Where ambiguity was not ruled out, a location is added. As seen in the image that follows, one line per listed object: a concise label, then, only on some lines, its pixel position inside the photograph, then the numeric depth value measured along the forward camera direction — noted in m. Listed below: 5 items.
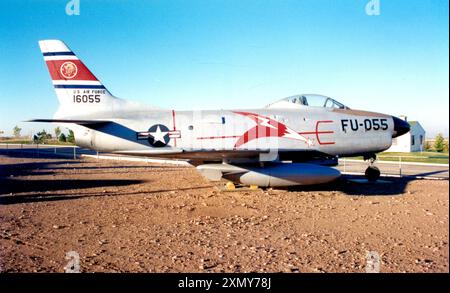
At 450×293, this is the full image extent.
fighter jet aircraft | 9.86
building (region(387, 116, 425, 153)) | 38.35
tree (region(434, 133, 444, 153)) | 42.65
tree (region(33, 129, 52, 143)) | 75.13
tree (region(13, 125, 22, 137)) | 116.81
